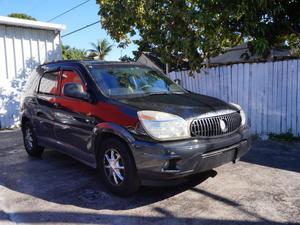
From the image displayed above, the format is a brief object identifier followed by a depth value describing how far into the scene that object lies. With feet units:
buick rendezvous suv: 12.86
